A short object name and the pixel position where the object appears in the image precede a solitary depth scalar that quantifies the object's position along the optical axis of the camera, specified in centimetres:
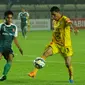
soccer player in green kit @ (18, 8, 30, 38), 3462
